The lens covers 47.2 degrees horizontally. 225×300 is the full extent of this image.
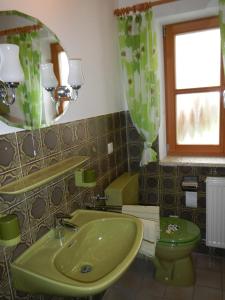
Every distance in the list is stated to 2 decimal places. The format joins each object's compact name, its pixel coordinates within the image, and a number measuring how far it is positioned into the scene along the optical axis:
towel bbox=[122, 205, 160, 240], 1.89
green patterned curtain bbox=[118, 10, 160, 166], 2.20
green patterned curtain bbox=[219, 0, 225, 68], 1.95
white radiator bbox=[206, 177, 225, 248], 2.24
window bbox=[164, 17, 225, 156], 2.36
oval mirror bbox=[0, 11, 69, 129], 1.17
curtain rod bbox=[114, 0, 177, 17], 2.15
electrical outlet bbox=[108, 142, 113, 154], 2.21
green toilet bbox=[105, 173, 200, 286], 2.00
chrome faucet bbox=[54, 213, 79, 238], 1.43
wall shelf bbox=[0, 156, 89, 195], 1.09
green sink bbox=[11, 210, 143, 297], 1.04
